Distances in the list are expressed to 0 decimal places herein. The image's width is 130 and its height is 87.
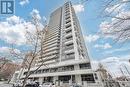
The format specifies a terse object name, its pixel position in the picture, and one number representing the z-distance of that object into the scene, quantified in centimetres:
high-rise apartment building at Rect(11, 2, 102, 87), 1507
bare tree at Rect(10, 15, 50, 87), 702
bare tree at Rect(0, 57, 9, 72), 1010
